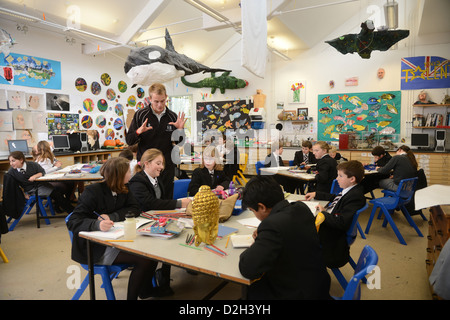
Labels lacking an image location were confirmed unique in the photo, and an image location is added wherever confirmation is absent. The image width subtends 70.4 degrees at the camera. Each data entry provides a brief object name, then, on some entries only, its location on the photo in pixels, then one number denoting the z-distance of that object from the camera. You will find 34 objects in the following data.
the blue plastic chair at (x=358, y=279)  1.36
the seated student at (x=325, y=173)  4.38
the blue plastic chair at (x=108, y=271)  2.06
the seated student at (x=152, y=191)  2.54
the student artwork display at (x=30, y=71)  6.12
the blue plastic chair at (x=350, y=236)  2.40
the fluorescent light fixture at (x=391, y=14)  4.91
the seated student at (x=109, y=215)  2.03
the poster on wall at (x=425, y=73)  7.42
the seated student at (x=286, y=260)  1.39
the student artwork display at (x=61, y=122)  7.00
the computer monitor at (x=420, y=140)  7.36
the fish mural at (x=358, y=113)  7.94
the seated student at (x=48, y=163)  5.04
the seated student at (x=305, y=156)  5.98
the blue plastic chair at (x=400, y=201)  4.00
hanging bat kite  4.24
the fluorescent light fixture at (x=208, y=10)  4.93
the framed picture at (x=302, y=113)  8.81
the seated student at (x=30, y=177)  4.42
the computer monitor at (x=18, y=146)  6.13
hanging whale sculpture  2.41
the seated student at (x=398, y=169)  4.49
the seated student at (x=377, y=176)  5.10
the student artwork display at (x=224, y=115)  9.62
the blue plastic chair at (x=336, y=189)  4.04
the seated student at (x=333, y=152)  5.87
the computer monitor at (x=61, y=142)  6.73
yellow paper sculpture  1.72
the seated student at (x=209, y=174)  3.49
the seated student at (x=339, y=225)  2.29
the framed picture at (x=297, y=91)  8.90
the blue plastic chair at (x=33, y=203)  4.60
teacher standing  2.98
